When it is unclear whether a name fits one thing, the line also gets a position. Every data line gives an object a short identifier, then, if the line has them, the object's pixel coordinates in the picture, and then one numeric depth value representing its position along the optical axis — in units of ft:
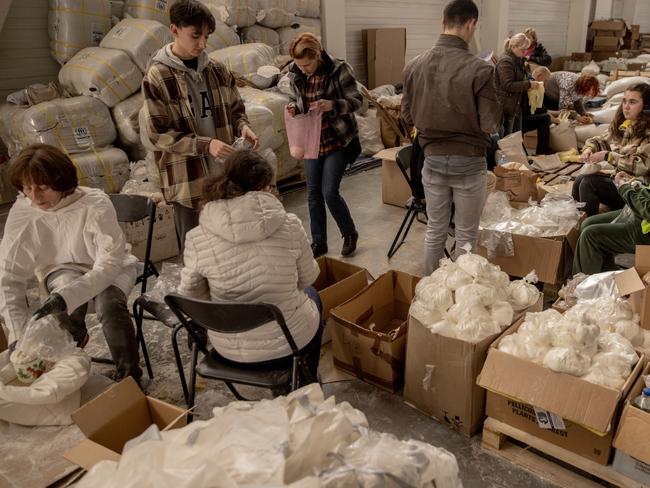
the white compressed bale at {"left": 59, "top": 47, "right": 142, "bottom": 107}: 15.10
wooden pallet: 5.81
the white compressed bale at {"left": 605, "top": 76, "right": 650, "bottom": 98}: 23.30
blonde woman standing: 15.51
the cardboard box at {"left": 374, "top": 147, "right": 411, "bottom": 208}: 15.40
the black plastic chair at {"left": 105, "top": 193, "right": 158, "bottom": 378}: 8.73
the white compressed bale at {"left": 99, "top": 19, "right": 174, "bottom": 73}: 15.37
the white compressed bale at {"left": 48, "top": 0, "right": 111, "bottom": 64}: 15.90
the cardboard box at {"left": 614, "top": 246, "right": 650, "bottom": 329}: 6.86
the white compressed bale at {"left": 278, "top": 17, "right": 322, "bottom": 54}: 20.33
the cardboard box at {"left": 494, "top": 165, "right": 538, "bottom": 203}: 12.08
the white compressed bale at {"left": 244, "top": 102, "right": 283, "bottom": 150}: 14.84
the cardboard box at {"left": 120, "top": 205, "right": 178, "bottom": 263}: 12.27
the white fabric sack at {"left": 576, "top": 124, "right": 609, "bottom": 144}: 18.83
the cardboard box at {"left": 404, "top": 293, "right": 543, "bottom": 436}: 6.50
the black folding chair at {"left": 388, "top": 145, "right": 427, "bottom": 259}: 11.16
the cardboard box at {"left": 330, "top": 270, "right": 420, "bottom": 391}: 7.54
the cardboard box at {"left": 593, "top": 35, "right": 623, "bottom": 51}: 37.35
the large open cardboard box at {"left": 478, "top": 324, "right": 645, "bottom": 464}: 5.48
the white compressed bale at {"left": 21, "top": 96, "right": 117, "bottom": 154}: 14.33
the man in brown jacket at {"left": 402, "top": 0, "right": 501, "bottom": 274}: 7.95
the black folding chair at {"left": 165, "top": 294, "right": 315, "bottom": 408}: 5.47
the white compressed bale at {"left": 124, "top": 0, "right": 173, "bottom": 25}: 16.67
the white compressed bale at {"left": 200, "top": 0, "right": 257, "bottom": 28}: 17.78
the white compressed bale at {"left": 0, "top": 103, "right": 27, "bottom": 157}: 14.82
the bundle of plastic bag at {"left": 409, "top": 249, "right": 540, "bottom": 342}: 6.66
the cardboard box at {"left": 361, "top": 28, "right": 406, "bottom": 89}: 24.73
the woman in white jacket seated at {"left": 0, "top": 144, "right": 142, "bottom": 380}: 6.84
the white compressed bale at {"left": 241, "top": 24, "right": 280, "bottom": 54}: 19.11
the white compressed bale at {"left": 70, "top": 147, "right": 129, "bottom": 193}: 14.78
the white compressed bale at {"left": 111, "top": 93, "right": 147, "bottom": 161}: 15.56
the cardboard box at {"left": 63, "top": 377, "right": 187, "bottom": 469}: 5.57
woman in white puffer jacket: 5.83
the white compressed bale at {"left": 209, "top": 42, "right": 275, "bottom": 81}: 17.07
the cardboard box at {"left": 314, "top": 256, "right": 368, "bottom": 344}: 8.65
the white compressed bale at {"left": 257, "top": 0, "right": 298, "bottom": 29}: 18.89
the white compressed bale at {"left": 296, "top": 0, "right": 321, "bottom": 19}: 20.57
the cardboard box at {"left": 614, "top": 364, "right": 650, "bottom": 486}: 5.31
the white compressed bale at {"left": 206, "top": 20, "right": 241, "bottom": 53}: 17.79
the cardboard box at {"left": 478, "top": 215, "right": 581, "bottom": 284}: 9.96
